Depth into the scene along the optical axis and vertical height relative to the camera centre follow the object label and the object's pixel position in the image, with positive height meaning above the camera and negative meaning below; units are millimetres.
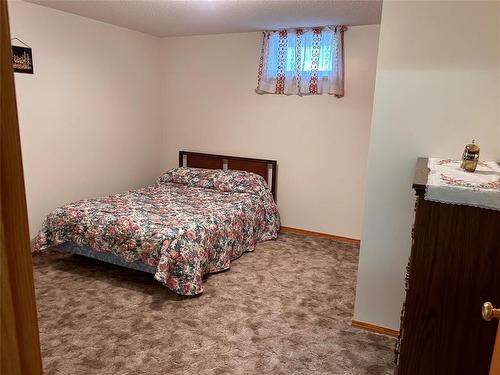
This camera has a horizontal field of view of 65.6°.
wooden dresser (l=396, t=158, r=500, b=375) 1377 -598
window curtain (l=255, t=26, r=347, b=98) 3973 +560
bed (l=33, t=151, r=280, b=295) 2936 -939
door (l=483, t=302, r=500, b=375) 950 -527
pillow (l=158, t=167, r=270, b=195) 4290 -752
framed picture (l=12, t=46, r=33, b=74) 3346 +411
